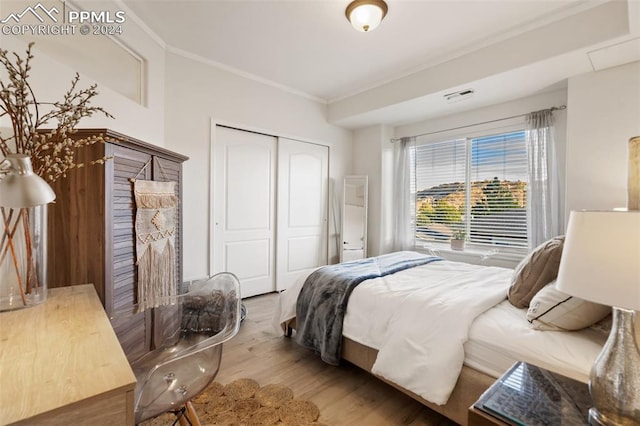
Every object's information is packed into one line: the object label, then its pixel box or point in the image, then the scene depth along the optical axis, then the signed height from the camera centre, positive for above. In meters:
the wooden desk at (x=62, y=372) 0.65 -0.41
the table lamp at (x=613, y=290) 0.76 -0.21
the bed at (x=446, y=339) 1.38 -0.65
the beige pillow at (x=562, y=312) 1.37 -0.47
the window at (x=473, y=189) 3.54 +0.33
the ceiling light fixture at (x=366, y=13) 2.27 +1.58
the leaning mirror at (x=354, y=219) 4.62 -0.08
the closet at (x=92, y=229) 1.56 -0.08
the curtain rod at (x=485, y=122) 3.13 +1.17
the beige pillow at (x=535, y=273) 1.66 -0.34
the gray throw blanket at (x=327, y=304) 2.08 -0.68
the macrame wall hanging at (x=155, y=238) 1.88 -0.16
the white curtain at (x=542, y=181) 3.17 +0.36
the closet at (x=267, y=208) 3.61 +0.08
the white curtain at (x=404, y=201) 4.53 +0.20
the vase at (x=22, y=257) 1.15 -0.17
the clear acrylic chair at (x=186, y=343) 1.15 -0.66
